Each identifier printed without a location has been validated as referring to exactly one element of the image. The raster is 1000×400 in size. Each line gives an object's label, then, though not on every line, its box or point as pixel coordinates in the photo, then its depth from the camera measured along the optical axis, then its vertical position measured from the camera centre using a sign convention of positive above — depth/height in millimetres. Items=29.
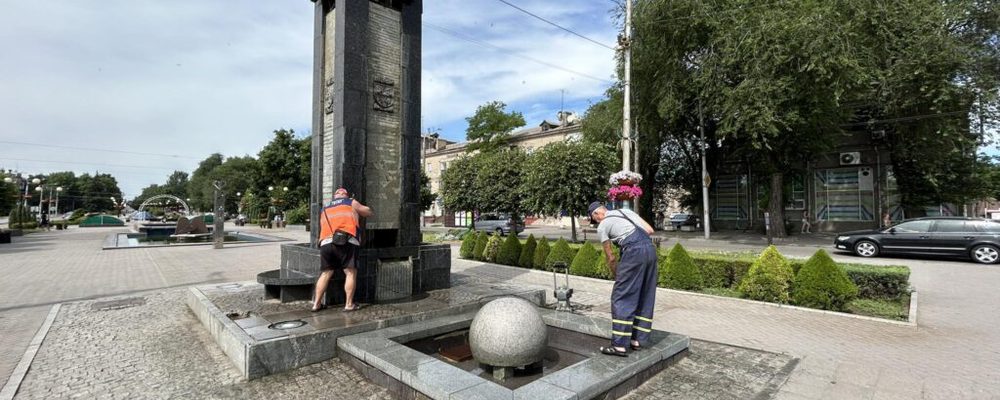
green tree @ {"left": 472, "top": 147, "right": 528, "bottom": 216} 22719 +1529
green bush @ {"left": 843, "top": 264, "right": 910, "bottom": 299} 8266 -1249
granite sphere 4148 -1144
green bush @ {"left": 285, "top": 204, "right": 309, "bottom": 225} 41594 -492
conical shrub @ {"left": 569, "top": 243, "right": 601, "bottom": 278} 11523 -1286
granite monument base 4625 -1343
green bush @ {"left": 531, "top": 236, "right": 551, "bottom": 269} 13008 -1186
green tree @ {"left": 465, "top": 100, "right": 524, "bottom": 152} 49469 +9347
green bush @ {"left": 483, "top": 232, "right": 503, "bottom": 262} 14859 -1214
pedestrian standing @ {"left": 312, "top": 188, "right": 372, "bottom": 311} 5938 -407
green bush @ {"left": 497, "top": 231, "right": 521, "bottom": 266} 13930 -1209
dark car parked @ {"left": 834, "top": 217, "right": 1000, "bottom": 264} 14445 -884
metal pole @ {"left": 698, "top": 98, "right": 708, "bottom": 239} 24344 +1620
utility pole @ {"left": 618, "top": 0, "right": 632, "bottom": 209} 16688 +4413
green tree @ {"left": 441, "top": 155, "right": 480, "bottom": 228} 25172 +1467
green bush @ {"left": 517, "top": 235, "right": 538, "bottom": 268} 13430 -1257
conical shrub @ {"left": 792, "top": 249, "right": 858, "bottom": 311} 7816 -1270
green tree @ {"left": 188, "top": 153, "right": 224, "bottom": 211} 95000 +5766
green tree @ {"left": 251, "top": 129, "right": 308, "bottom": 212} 47812 +4774
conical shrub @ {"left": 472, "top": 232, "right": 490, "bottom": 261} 15543 -1205
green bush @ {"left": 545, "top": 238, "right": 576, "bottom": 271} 12273 -1123
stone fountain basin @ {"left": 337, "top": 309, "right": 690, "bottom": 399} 3570 -1413
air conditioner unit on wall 29938 +3625
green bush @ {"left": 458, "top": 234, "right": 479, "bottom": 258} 16078 -1253
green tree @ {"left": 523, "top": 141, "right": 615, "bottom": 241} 17938 +1377
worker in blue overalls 4539 -665
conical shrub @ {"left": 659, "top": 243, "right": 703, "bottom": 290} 9734 -1306
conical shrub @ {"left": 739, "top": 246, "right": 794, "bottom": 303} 8421 -1234
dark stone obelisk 6785 +1085
